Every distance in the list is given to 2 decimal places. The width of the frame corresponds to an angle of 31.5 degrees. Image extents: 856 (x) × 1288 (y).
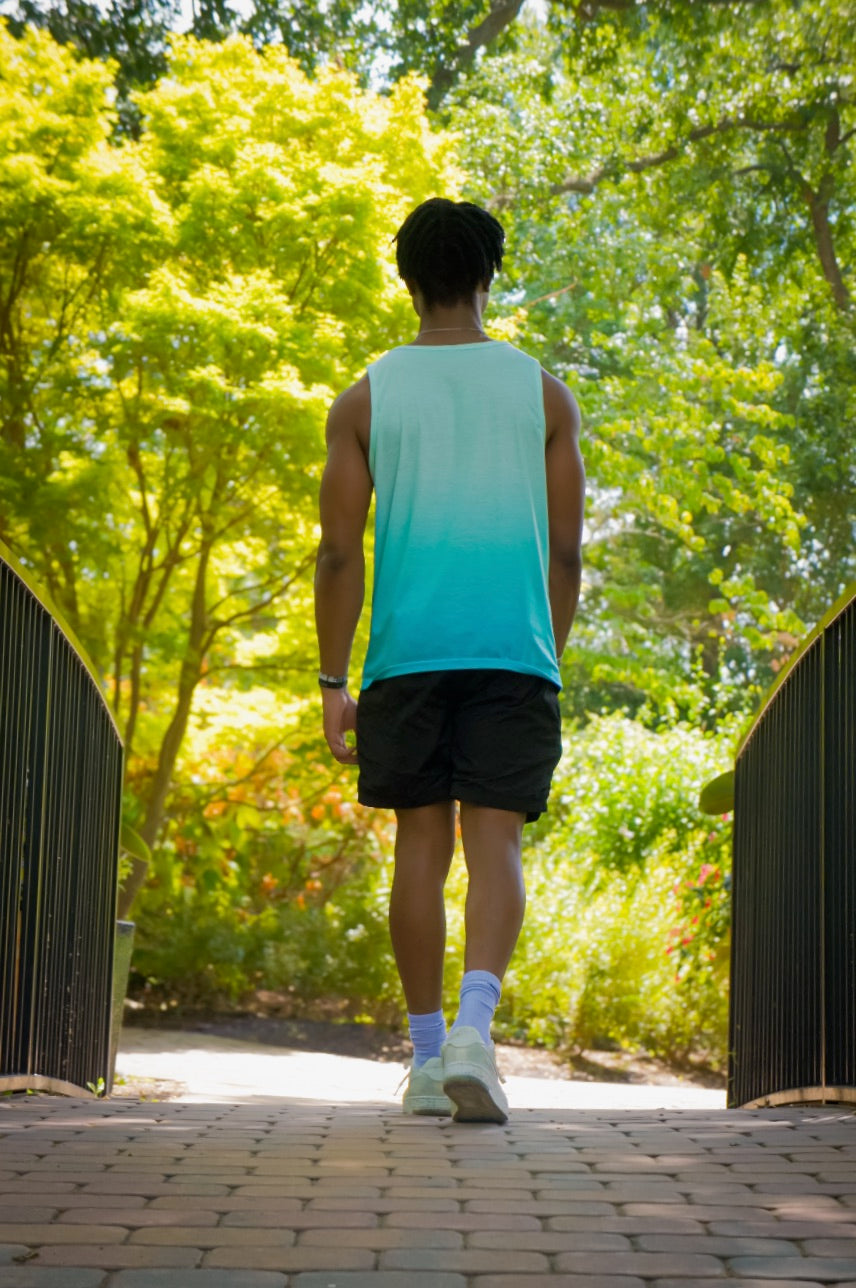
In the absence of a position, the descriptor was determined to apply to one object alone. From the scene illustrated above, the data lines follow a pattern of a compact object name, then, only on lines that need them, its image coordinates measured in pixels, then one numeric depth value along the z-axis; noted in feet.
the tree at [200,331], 27.91
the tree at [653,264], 51.16
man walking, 10.13
